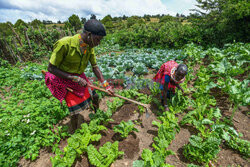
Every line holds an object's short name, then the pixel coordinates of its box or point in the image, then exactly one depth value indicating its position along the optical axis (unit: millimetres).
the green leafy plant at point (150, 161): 1713
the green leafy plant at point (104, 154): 1800
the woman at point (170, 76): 2403
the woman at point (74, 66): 1759
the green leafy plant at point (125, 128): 2330
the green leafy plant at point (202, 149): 1900
